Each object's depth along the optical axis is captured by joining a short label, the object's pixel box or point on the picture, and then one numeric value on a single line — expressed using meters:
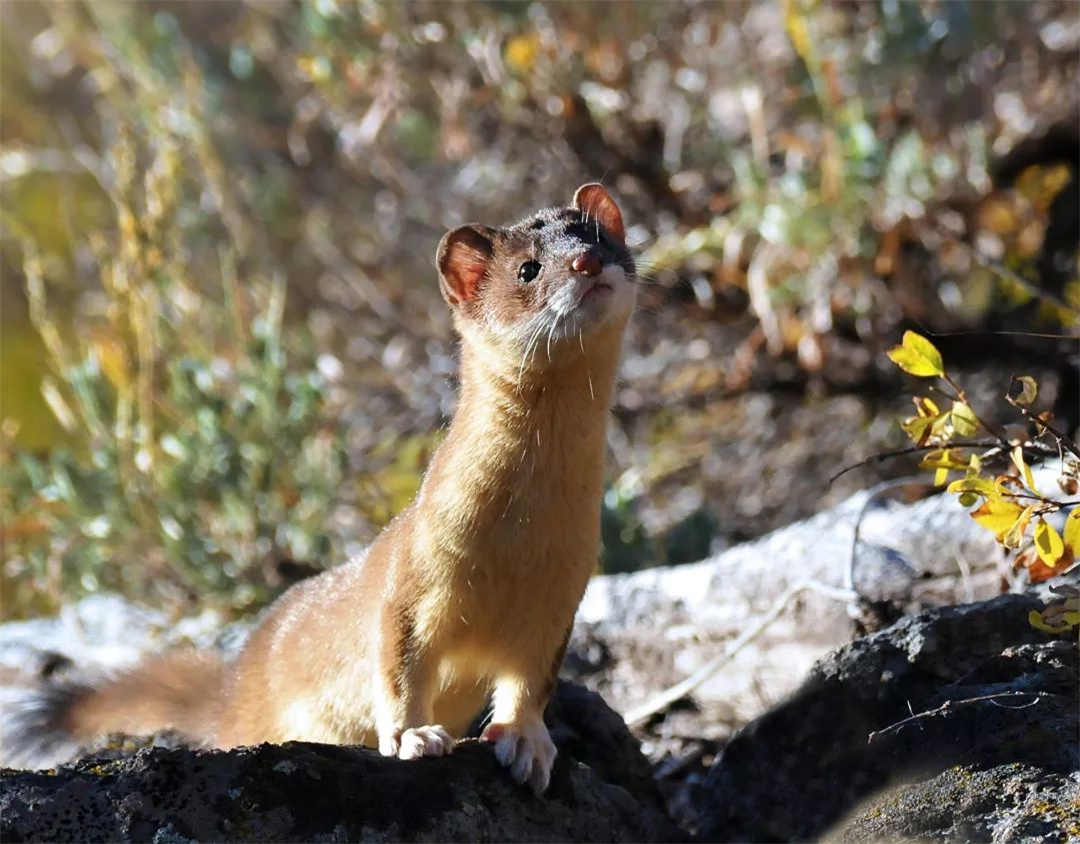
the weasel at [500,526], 5.30
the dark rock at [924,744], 4.46
